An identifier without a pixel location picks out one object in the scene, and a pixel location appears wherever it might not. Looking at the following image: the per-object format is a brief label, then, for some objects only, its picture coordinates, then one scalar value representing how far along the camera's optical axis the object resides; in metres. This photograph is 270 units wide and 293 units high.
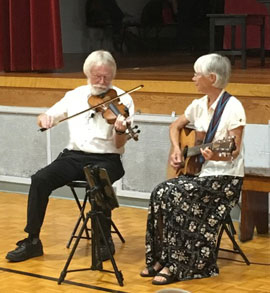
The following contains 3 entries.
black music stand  4.86
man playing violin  5.29
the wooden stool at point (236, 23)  8.85
